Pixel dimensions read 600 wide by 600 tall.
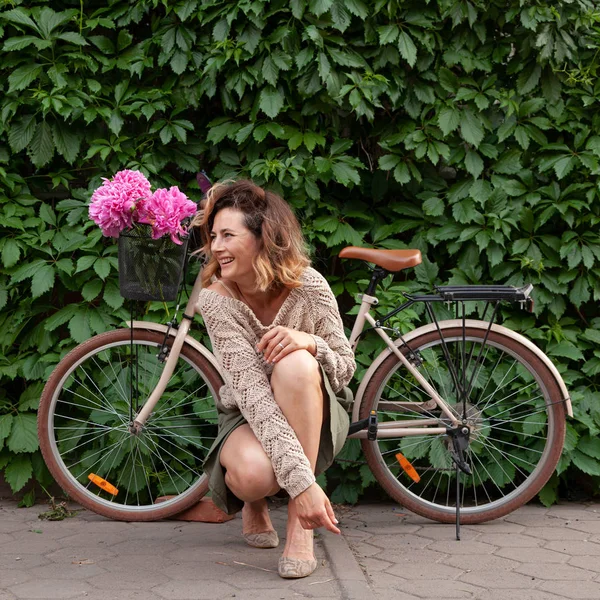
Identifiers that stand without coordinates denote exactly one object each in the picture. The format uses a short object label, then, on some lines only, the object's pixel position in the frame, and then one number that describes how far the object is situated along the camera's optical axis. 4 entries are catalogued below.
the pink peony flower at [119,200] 3.54
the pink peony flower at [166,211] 3.61
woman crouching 3.10
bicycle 3.90
